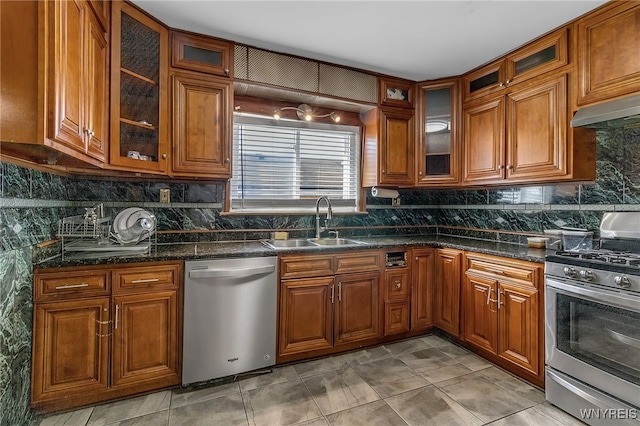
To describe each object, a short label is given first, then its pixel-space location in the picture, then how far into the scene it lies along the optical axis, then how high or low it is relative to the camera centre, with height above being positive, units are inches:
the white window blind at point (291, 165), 113.0 +18.5
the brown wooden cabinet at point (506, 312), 82.7 -28.8
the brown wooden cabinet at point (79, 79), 49.2 +25.1
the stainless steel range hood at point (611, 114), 69.2 +23.5
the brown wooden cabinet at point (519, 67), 87.0 +46.3
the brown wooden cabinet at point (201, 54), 88.2 +46.4
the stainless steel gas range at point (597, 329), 63.6 -25.9
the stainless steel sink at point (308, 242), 107.2 -10.6
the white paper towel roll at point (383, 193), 122.6 +8.2
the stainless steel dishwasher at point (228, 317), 82.1 -28.7
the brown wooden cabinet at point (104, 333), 69.5 -29.1
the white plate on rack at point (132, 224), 88.2 -3.5
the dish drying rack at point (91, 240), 76.9 -7.6
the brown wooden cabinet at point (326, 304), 93.7 -29.0
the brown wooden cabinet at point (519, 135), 87.4 +25.0
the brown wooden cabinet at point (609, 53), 72.3 +39.9
